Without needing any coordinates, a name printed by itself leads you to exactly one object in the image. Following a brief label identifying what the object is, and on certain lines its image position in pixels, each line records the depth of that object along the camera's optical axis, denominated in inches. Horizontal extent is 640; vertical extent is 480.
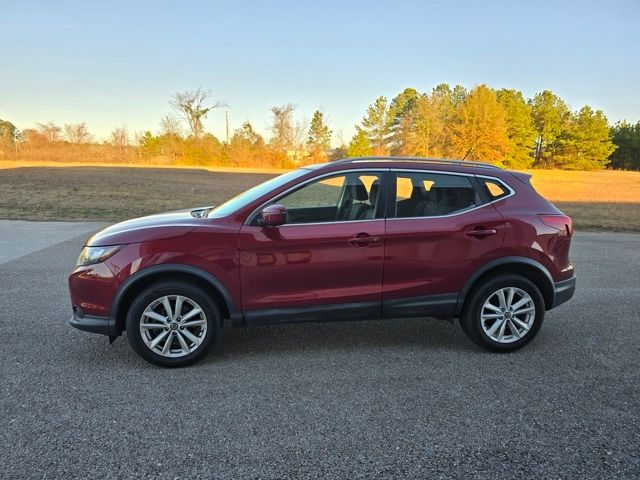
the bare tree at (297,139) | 2608.3
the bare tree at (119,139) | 2632.9
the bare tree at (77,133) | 2637.8
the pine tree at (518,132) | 2970.0
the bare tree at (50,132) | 2519.7
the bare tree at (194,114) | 2704.2
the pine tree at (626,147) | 2957.7
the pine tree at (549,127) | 3161.9
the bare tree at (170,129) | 2657.5
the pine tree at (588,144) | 2970.0
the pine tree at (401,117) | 2780.5
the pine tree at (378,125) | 2866.6
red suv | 149.3
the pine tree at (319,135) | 2862.9
